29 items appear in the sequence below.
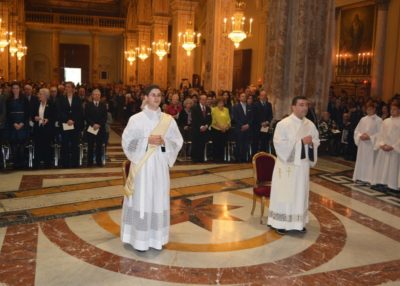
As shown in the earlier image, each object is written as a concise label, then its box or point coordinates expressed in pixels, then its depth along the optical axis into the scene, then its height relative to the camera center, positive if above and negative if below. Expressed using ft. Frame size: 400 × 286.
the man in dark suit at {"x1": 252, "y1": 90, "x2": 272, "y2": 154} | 39.22 -2.14
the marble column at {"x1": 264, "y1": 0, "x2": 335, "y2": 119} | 40.04 +3.39
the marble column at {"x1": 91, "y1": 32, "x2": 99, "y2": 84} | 119.44 +6.25
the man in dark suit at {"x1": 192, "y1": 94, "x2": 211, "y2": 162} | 38.06 -3.09
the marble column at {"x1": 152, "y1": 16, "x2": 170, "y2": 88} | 74.59 +4.38
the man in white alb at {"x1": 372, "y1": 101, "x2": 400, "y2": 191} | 30.58 -3.60
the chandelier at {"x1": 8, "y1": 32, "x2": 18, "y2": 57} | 87.21 +6.21
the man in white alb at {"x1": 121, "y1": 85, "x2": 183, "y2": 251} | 18.39 -3.62
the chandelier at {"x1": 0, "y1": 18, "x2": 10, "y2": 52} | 68.86 +6.28
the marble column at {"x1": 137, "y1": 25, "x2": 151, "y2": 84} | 96.58 +5.22
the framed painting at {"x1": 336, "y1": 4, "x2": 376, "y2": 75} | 68.33 +7.74
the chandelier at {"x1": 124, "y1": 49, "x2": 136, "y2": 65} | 100.01 +6.07
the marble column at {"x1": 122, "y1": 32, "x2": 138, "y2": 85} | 110.11 +4.54
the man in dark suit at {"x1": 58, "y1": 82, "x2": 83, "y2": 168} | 34.32 -2.93
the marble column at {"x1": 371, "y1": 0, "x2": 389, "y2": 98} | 65.00 +5.93
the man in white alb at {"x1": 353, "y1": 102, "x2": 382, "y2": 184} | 32.22 -3.35
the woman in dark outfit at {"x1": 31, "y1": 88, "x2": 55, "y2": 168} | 33.96 -3.19
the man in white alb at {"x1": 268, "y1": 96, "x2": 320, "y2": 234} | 21.24 -3.61
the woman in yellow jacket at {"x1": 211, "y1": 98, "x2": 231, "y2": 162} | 38.75 -2.93
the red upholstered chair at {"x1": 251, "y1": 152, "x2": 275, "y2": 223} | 23.27 -3.94
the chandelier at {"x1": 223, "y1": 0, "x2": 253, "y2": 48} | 41.86 +5.31
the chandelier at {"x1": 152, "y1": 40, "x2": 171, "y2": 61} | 70.73 +5.60
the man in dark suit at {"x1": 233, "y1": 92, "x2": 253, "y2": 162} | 38.58 -2.87
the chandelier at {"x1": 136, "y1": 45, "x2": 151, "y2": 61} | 87.86 +6.30
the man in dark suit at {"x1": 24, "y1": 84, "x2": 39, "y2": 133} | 33.81 -1.52
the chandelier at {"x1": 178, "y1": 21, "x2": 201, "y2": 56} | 56.18 +5.44
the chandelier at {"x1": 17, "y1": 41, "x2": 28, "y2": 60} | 97.71 +6.06
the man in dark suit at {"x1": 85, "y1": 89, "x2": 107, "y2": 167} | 34.53 -2.46
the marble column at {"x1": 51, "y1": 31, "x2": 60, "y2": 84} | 116.67 +7.19
